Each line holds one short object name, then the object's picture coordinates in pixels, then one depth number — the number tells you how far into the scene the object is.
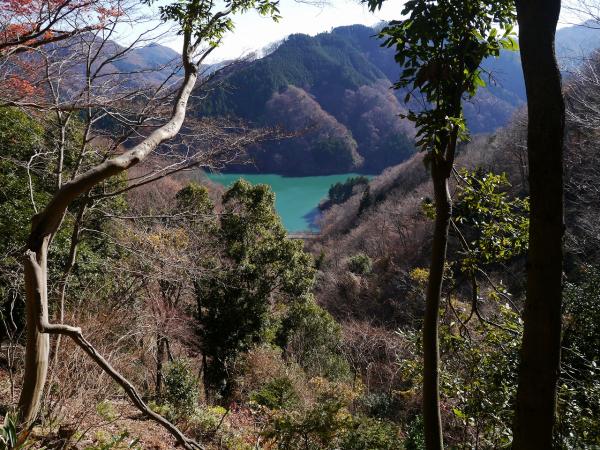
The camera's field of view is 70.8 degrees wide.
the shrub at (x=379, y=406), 8.35
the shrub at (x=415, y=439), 5.04
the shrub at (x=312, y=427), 4.09
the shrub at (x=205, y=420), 4.68
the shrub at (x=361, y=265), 19.30
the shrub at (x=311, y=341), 9.83
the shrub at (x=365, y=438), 4.31
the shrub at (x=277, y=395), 6.00
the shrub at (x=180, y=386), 5.71
